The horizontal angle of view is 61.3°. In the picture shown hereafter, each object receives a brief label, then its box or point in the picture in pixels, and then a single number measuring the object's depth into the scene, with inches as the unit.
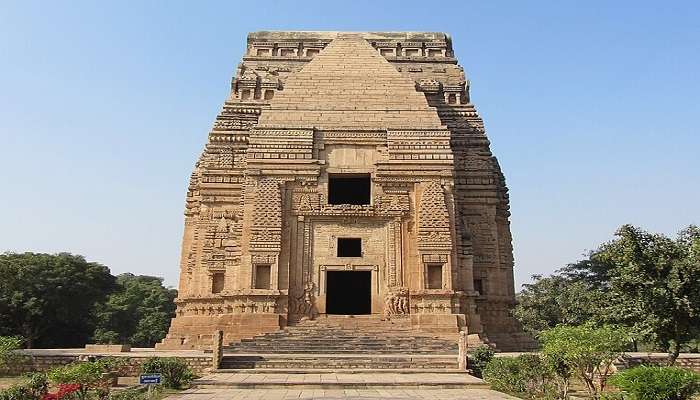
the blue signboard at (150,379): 426.3
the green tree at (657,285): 558.6
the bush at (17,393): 362.9
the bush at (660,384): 349.4
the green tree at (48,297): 1310.3
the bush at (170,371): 524.4
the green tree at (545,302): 1132.9
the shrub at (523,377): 473.7
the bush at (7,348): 565.9
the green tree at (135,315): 1679.4
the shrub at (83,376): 401.1
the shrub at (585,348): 437.7
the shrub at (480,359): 614.1
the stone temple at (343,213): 795.4
